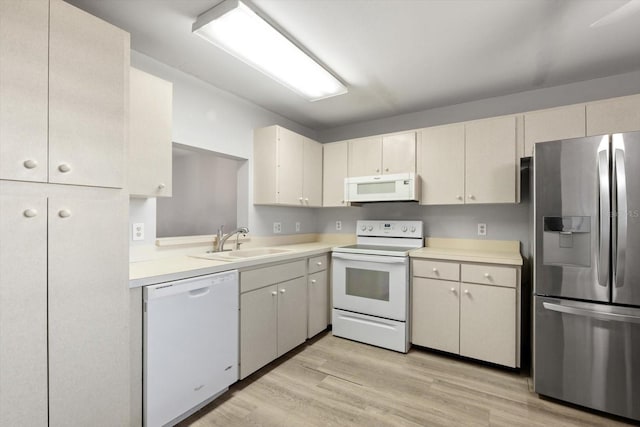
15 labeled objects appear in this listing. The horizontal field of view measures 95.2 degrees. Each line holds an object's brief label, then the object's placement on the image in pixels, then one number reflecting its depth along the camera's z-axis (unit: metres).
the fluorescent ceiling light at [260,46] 1.62
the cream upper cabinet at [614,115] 2.07
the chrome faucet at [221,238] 2.57
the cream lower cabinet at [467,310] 2.25
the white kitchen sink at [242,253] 2.27
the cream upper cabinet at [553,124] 2.22
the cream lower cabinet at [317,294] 2.77
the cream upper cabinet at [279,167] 2.93
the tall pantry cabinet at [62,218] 1.11
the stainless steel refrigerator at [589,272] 1.72
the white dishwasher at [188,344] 1.53
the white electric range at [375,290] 2.61
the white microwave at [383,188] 2.79
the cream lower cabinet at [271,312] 2.08
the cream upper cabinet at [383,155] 2.96
